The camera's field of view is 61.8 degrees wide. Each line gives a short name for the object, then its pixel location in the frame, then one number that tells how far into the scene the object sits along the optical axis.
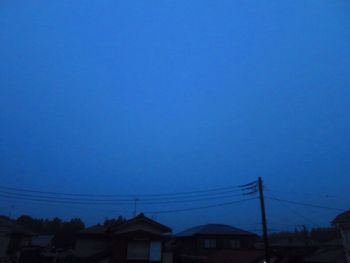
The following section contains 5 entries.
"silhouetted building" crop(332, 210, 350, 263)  28.83
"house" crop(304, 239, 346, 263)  34.91
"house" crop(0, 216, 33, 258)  33.22
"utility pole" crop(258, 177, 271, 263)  24.17
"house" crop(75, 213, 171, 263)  28.73
